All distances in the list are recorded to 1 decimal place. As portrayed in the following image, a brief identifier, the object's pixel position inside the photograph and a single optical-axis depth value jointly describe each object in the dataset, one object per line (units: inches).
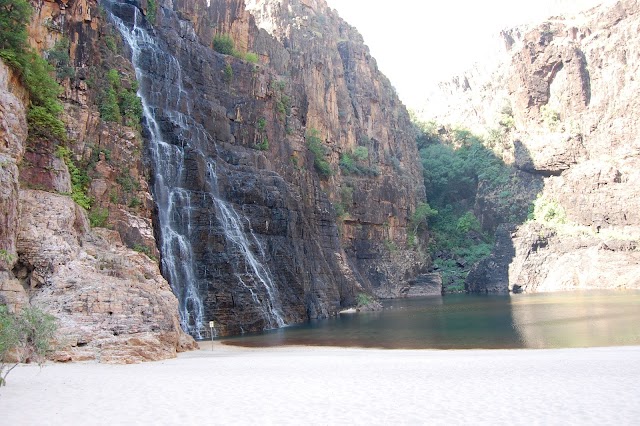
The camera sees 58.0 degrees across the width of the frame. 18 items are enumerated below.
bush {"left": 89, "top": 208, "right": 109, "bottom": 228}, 1136.1
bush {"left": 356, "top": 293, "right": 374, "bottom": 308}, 2201.8
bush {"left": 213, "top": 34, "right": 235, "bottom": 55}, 2269.9
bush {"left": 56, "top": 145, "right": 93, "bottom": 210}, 1072.2
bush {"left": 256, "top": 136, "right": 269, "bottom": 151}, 1967.3
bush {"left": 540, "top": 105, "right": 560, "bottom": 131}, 3690.9
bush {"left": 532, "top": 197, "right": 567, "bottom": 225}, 3376.0
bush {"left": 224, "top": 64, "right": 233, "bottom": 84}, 2010.3
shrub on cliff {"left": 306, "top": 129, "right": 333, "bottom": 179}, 2682.1
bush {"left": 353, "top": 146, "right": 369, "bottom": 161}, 3312.0
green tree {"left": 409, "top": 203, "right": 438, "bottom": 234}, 3523.6
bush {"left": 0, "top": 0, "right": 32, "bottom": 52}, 991.3
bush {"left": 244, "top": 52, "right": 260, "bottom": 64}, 2364.7
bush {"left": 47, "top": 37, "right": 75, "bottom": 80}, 1250.0
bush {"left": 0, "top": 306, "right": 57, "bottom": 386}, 463.2
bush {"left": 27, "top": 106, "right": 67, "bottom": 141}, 994.1
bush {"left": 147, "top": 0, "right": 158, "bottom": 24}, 1818.4
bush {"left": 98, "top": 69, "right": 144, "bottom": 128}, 1349.7
